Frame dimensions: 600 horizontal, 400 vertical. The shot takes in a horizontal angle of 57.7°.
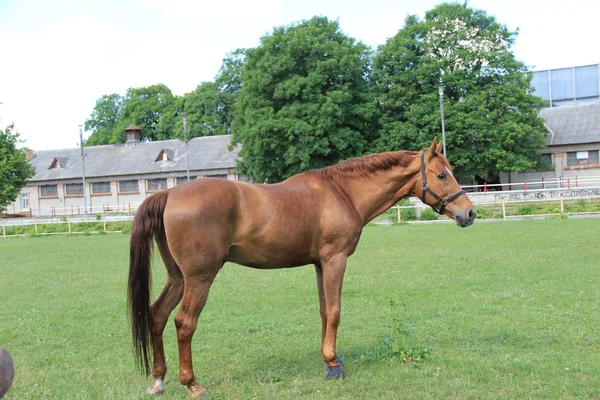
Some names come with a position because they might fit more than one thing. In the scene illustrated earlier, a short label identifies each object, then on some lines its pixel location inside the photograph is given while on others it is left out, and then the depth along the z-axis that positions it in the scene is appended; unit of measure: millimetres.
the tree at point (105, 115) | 86125
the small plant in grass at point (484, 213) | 32688
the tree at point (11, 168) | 45531
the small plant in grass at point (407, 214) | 33031
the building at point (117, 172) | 61719
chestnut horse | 5762
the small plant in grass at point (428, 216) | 32469
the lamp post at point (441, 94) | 36234
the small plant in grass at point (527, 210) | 32188
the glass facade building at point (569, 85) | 71000
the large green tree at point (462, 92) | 41781
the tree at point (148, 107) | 78375
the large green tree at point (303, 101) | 41719
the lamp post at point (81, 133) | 50956
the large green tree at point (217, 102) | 68375
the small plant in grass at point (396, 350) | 6543
